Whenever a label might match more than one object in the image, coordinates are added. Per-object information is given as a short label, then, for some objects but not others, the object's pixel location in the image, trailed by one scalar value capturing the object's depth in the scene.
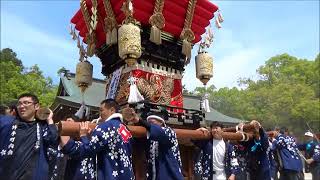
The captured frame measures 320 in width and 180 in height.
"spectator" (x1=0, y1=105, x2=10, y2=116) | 4.29
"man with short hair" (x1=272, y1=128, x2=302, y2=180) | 6.64
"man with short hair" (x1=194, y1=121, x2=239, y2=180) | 4.96
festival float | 6.21
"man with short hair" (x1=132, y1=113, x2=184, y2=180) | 4.08
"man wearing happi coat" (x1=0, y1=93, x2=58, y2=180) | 3.05
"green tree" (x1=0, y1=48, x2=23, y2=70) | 29.79
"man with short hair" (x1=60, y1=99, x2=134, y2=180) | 3.24
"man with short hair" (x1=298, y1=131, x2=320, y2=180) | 8.21
